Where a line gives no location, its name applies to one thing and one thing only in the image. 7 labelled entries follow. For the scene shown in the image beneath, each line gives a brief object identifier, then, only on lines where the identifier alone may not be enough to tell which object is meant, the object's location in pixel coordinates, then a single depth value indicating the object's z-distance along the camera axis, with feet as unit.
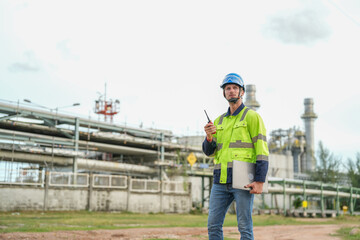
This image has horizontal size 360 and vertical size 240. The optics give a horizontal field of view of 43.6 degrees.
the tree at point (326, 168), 181.57
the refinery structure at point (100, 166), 86.48
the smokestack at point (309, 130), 204.70
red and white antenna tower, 151.43
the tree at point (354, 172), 169.58
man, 14.78
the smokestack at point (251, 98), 176.04
